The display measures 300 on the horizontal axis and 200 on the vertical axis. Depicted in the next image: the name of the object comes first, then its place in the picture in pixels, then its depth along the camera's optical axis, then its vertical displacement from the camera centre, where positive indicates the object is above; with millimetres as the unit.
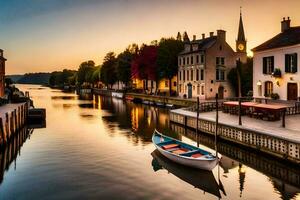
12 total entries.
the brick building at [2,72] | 64188 +3914
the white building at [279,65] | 37750 +2972
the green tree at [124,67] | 108938 +7775
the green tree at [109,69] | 126706 +8296
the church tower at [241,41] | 84500 +12792
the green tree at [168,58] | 78625 +7826
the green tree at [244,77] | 65438 +2486
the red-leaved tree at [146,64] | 85062 +7117
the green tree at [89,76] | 194188 +8272
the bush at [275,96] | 39656 -867
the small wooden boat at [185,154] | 21695 -4774
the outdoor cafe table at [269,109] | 31706 -1982
